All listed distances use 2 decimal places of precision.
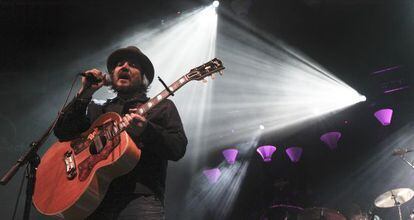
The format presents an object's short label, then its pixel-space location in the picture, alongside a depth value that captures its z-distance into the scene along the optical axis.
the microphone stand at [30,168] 2.78
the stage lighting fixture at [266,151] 10.30
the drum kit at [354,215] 7.11
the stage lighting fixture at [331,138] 9.71
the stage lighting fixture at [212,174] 10.09
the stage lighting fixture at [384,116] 9.27
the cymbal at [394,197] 7.35
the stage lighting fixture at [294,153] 10.26
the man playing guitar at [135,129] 2.60
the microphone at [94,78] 3.00
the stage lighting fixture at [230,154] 10.21
